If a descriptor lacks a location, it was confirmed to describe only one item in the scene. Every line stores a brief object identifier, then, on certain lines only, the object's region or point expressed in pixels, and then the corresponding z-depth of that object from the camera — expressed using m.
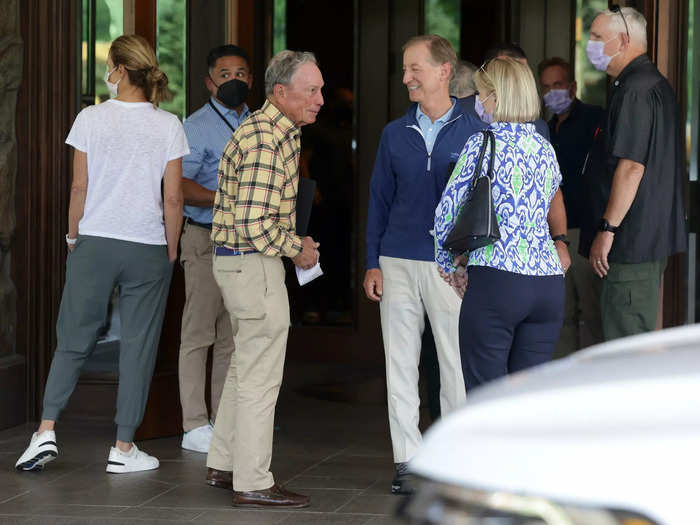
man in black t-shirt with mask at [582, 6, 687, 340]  9.96
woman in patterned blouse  8.02
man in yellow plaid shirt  8.79
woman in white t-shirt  10.24
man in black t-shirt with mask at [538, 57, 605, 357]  12.52
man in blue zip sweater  9.38
